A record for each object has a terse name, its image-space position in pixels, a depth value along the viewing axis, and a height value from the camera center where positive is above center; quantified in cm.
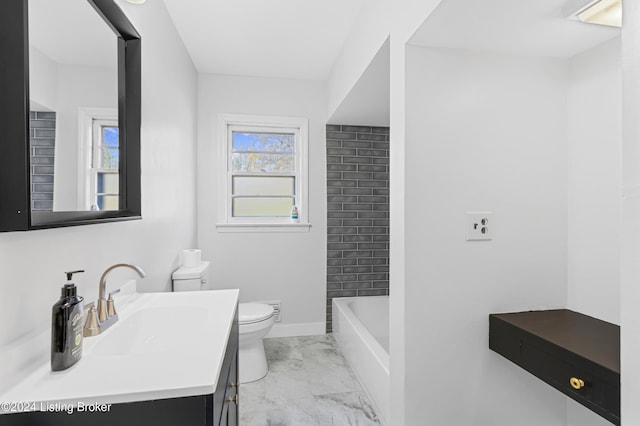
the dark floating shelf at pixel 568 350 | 107 -50
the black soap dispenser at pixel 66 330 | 82 -29
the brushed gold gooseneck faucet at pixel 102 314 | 106 -33
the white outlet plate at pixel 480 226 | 156 -6
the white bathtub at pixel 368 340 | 193 -95
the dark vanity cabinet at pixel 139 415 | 67 -41
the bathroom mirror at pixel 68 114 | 79 +29
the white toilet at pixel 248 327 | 228 -80
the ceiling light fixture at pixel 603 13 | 123 +74
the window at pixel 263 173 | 324 +38
